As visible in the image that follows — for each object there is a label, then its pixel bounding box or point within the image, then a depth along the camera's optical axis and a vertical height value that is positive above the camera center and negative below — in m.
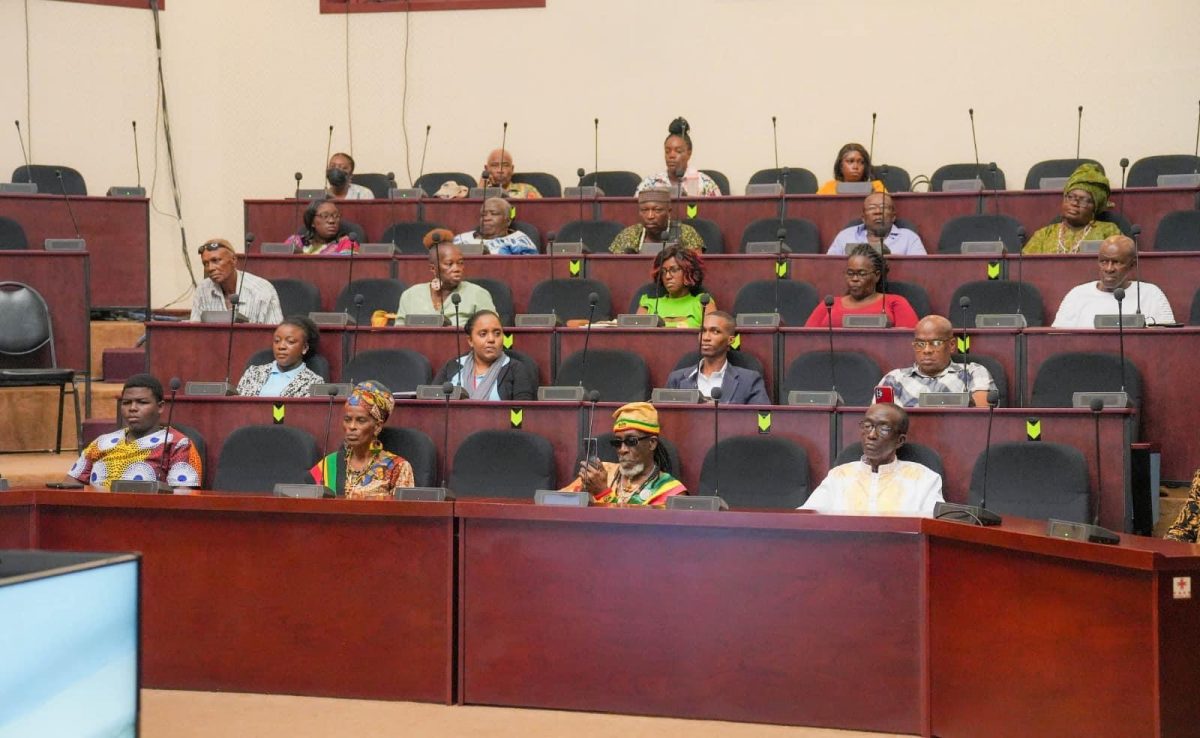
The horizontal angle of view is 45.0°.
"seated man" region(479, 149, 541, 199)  8.55 +1.19
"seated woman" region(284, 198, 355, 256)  7.75 +0.77
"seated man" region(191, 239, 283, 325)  6.69 +0.40
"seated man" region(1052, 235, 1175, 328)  5.91 +0.33
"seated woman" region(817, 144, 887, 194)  8.05 +1.17
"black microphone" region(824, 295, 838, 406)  5.56 +0.00
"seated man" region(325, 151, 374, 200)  8.57 +1.16
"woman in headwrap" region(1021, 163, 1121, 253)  6.88 +0.76
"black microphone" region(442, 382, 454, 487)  4.79 -0.21
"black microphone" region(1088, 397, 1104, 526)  4.41 -0.29
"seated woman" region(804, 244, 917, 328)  6.07 +0.33
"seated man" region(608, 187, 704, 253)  7.08 +0.73
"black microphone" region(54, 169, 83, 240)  7.74 +0.86
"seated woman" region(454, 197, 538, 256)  7.46 +0.74
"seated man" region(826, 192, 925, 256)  7.06 +0.71
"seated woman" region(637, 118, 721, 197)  8.12 +1.16
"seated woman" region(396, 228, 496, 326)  6.63 +0.39
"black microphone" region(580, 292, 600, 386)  5.75 +0.05
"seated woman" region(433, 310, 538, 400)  5.63 +0.02
